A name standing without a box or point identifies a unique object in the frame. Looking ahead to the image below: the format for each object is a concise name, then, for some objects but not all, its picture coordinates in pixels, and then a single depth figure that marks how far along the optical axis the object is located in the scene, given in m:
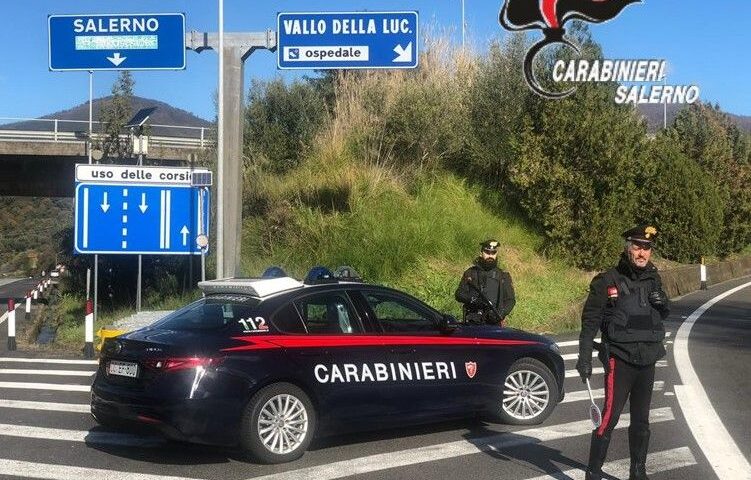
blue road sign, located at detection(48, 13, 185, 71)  17.14
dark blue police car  7.16
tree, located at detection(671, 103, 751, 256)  33.28
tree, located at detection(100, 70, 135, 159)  40.47
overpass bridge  39.50
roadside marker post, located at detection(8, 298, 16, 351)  17.02
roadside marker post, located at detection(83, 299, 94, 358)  15.12
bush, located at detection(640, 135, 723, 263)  28.27
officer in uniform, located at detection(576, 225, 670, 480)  6.18
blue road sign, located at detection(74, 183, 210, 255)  18.70
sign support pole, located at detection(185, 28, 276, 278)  17.36
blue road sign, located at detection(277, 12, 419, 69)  16.92
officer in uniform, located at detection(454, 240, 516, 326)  10.71
